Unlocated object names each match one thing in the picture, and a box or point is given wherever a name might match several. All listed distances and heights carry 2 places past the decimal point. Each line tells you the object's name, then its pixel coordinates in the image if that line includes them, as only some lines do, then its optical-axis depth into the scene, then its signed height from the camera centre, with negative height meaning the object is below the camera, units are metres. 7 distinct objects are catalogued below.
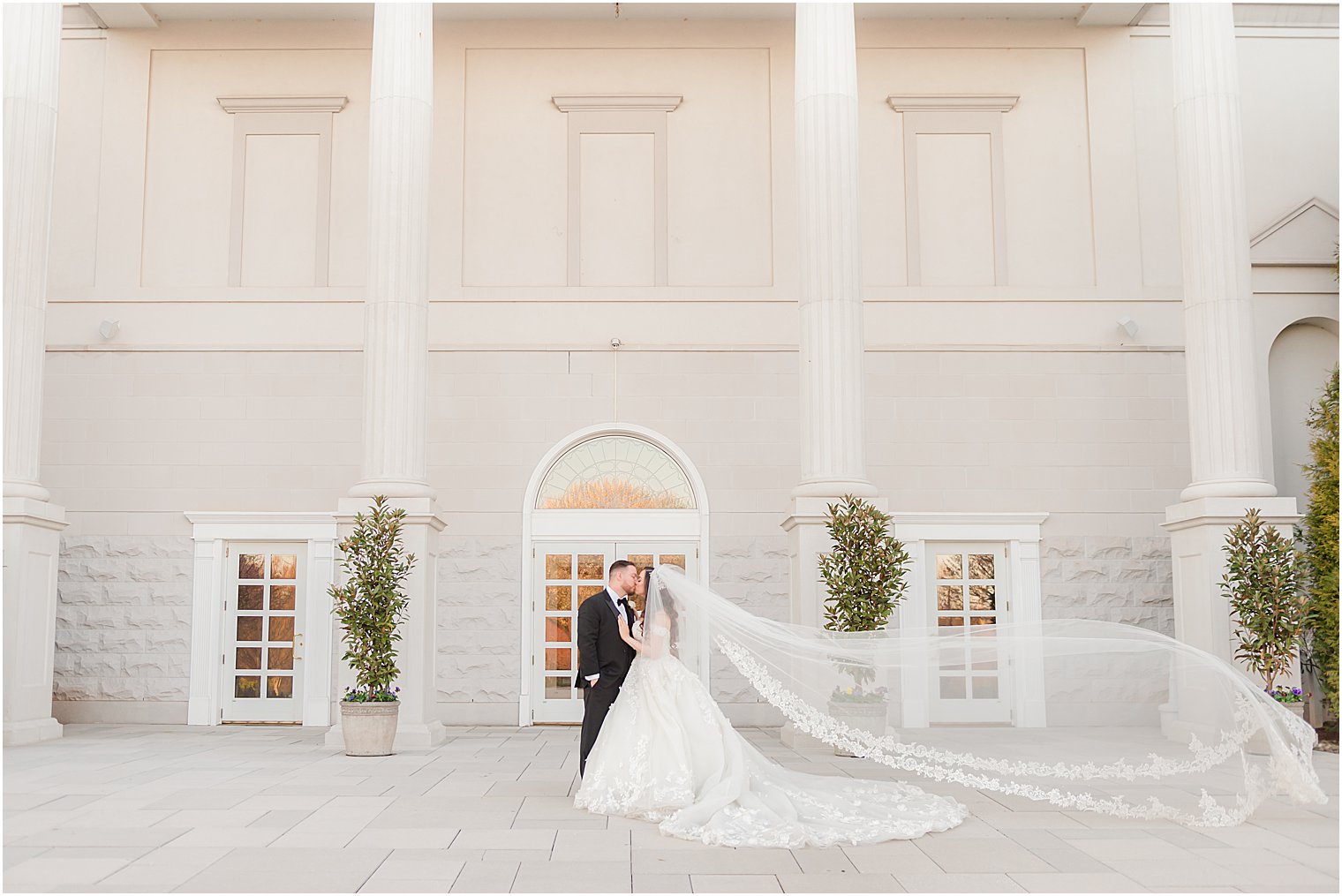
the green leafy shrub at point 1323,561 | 11.41 +0.02
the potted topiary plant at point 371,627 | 10.14 -0.55
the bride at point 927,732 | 6.68 -1.05
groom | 8.17 -0.60
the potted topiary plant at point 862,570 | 10.27 -0.05
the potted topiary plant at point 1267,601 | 10.41 -0.35
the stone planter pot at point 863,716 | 7.31 -1.00
